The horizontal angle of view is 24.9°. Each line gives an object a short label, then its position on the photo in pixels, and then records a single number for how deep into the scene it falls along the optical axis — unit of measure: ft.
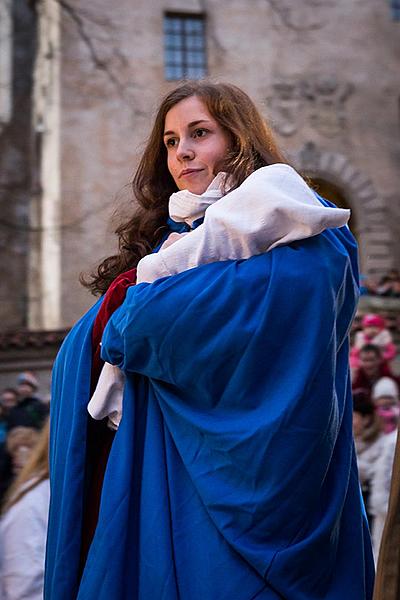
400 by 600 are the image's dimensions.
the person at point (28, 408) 21.02
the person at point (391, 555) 5.42
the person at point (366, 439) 17.49
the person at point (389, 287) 52.29
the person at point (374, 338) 24.70
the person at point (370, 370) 22.11
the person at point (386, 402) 18.63
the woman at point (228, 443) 6.87
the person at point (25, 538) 13.14
